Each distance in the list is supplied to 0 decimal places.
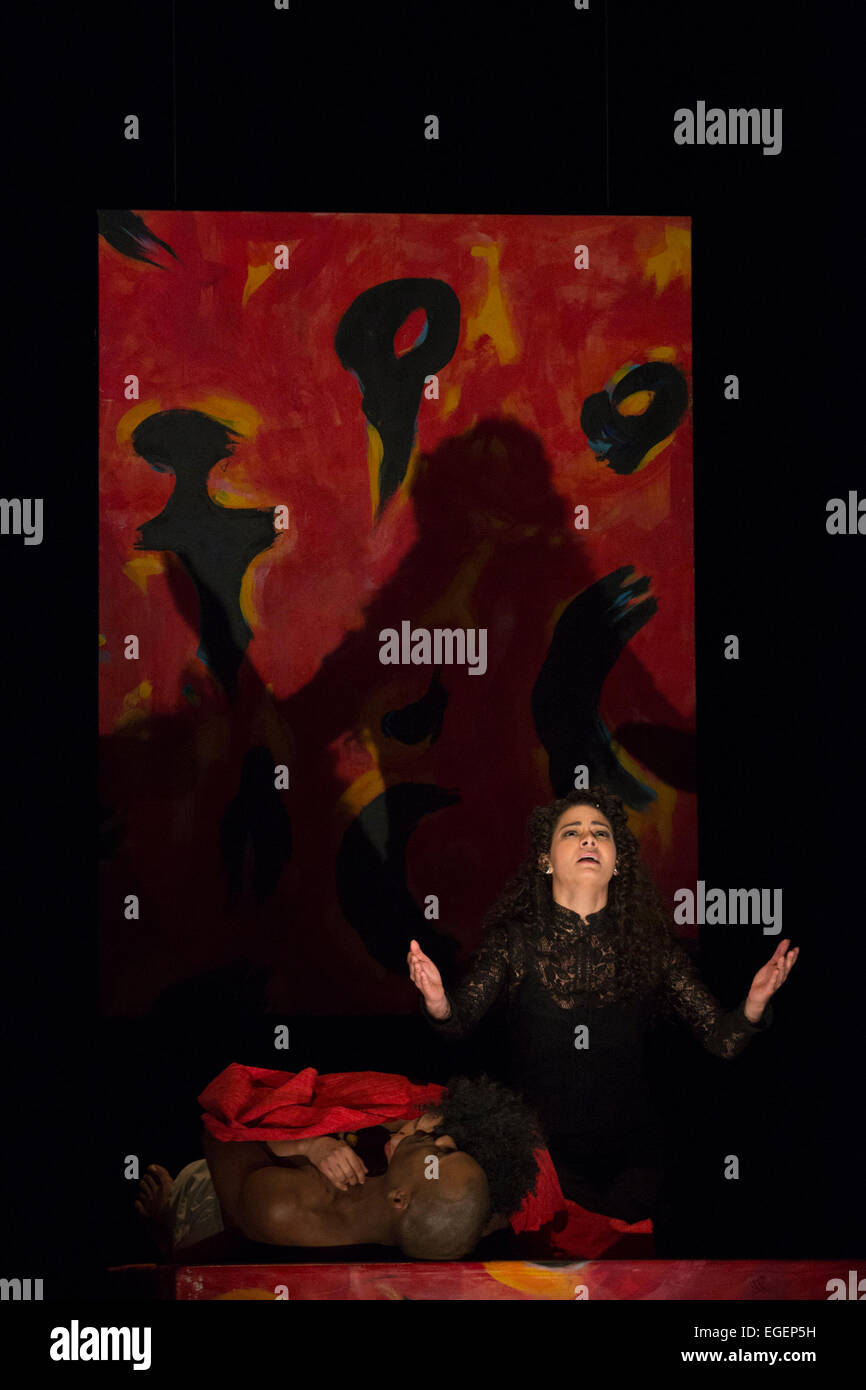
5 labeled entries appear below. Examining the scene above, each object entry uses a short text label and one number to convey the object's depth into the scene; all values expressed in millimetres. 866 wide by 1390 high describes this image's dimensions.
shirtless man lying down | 3455
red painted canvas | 4305
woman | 3738
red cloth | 3615
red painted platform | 3428
